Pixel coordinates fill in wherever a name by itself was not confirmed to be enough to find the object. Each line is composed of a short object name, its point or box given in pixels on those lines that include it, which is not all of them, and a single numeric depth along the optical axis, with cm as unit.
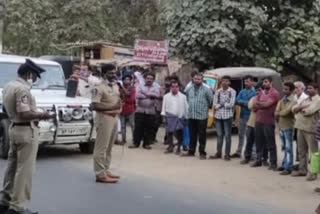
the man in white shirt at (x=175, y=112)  1342
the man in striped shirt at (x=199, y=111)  1280
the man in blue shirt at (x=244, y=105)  1264
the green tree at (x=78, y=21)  3022
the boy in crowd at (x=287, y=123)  1099
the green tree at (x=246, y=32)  1923
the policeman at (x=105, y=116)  956
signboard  1755
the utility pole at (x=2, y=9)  1797
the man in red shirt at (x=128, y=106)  1429
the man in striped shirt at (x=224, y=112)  1249
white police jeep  1169
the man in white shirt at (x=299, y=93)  1099
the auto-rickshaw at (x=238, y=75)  1644
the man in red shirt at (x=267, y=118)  1143
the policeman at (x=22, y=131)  699
